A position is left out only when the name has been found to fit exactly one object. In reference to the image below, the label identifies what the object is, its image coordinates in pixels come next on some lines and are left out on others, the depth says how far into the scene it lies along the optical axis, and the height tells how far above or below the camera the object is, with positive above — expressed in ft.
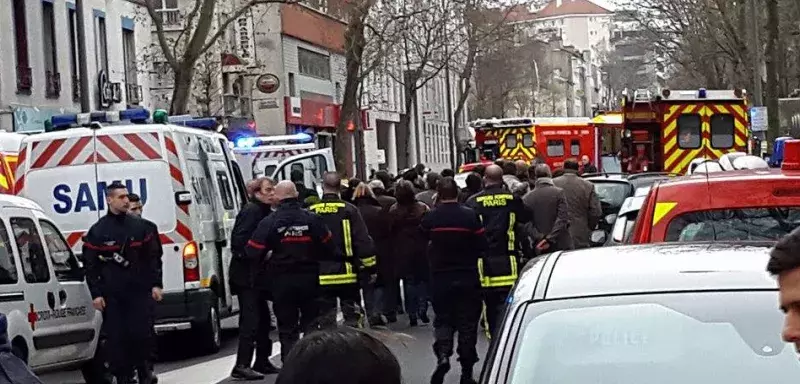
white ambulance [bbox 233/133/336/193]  91.56 -2.05
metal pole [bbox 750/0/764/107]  118.32 +3.42
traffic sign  111.86 -1.32
